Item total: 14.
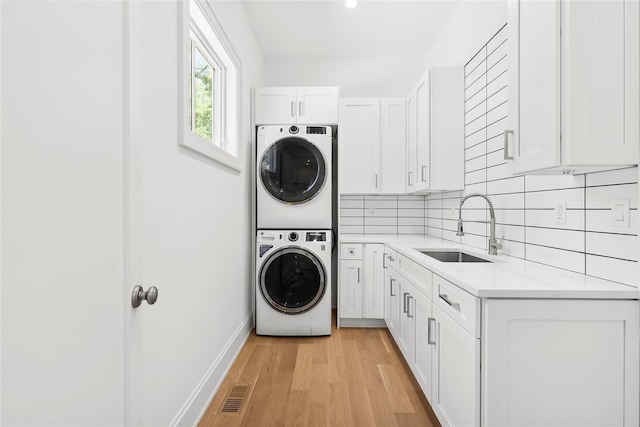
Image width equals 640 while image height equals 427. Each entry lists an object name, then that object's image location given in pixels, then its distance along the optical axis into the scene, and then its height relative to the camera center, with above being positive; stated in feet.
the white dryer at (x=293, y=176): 9.62 +1.01
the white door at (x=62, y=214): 1.87 -0.03
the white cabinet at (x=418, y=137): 9.05 +2.15
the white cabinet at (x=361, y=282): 9.92 -2.14
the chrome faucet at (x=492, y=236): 6.77 -0.50
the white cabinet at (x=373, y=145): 10.78 +2.17
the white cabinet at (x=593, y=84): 3.84 +1.53
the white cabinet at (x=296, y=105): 10.05 +3.21
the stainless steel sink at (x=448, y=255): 7.99 -1.08
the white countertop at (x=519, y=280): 3.88 -0.91
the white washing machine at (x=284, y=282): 9.47 -2.13
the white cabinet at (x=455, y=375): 4.08 -2.29
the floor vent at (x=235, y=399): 6.06 -3.67
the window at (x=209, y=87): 5.10 +2.76
